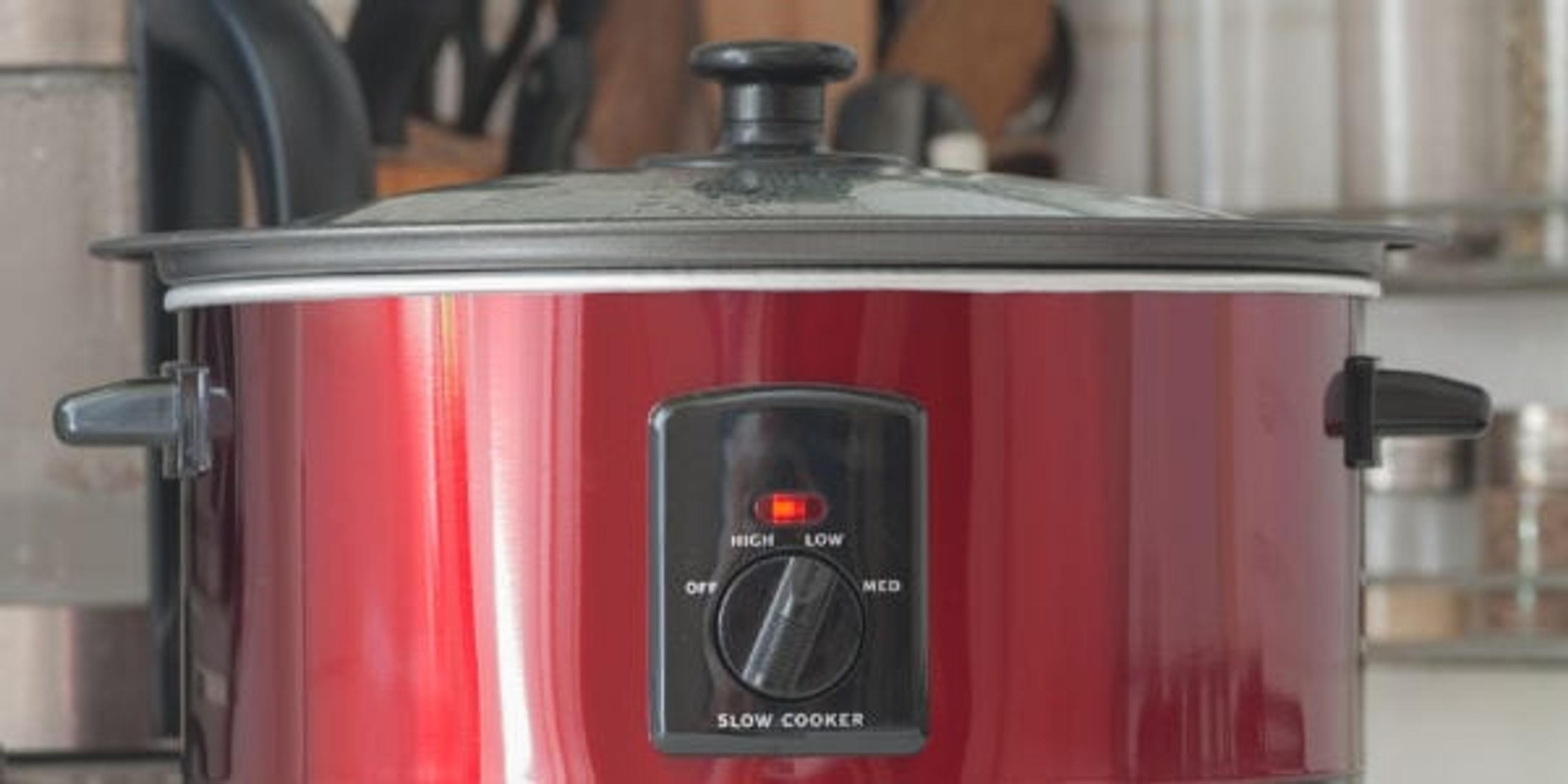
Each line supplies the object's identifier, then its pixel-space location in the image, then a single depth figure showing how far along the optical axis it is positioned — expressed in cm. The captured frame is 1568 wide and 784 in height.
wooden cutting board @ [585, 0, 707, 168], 177
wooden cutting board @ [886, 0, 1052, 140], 187
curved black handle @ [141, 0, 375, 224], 129
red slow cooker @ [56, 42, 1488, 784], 110
